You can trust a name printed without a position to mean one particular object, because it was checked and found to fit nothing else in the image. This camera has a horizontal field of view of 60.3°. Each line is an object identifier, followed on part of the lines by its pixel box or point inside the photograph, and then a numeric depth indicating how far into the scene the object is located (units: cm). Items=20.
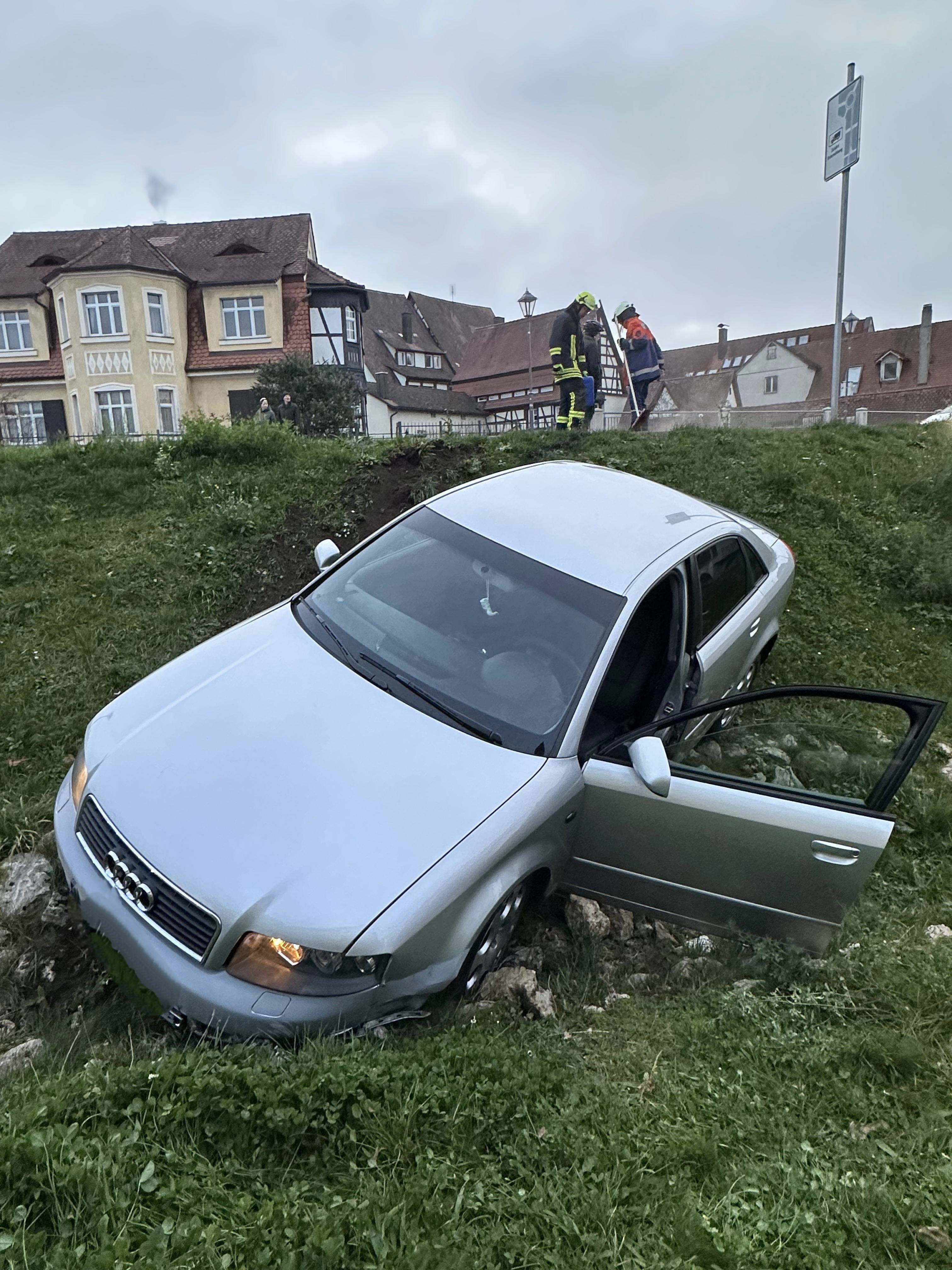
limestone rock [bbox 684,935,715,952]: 352
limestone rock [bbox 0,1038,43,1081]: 261
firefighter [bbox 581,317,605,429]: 1149
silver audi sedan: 258
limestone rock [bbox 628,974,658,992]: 339
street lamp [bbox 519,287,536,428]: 2431
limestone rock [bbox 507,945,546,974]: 343
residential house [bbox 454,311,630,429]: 4972
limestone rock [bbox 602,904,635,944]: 376
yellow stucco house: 3008
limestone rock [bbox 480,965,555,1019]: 312
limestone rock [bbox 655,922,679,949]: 372
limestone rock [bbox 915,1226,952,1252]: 202
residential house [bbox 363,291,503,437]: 4312
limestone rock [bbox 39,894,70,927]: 354
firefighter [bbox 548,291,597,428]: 1112
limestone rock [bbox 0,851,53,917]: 364
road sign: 1320
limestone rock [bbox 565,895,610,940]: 367
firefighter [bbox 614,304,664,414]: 1246
